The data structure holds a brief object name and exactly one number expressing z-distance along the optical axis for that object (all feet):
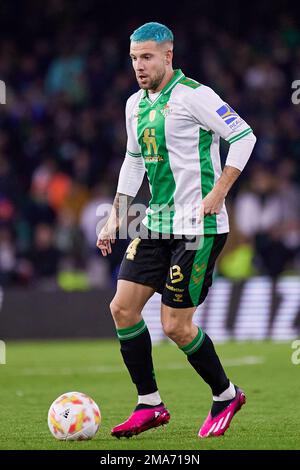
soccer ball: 43.16
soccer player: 44.19
